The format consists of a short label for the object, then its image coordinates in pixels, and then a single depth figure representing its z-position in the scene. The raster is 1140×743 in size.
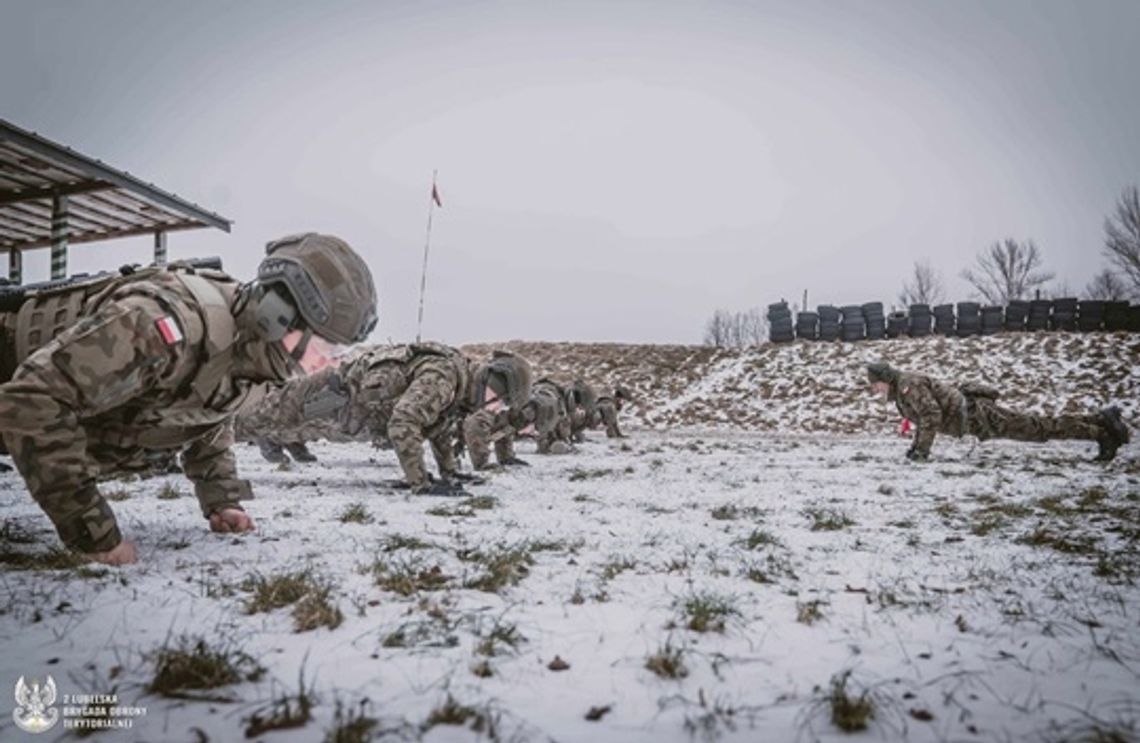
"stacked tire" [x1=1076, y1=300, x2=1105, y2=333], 30.06
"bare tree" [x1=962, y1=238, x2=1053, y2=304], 47.62
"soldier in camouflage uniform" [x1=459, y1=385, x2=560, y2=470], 9.20
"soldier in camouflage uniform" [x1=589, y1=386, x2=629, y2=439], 17.27
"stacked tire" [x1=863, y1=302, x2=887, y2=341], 32.97
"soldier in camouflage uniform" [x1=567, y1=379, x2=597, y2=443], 14.85
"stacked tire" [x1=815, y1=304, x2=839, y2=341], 33.34
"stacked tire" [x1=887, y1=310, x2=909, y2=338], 33.19
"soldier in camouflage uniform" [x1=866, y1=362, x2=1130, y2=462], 10.22
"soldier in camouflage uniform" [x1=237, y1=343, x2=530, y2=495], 6.24
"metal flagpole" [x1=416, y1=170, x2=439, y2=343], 12.48
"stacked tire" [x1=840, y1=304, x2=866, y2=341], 32.75
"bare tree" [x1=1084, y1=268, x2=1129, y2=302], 50.00
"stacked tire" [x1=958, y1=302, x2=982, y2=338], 31.94
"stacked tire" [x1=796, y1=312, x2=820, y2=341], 33.47
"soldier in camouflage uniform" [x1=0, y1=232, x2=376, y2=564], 2.81
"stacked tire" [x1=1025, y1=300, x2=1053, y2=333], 31.30
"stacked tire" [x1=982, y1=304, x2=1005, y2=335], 31.72
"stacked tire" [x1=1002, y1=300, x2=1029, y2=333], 31.98
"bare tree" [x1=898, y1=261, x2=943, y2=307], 56.78
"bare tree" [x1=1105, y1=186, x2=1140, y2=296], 33.41
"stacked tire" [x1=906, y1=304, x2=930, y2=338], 32.72
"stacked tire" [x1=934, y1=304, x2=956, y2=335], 32.38
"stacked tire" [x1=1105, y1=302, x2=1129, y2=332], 29.73
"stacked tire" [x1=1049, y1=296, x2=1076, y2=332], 30.77
